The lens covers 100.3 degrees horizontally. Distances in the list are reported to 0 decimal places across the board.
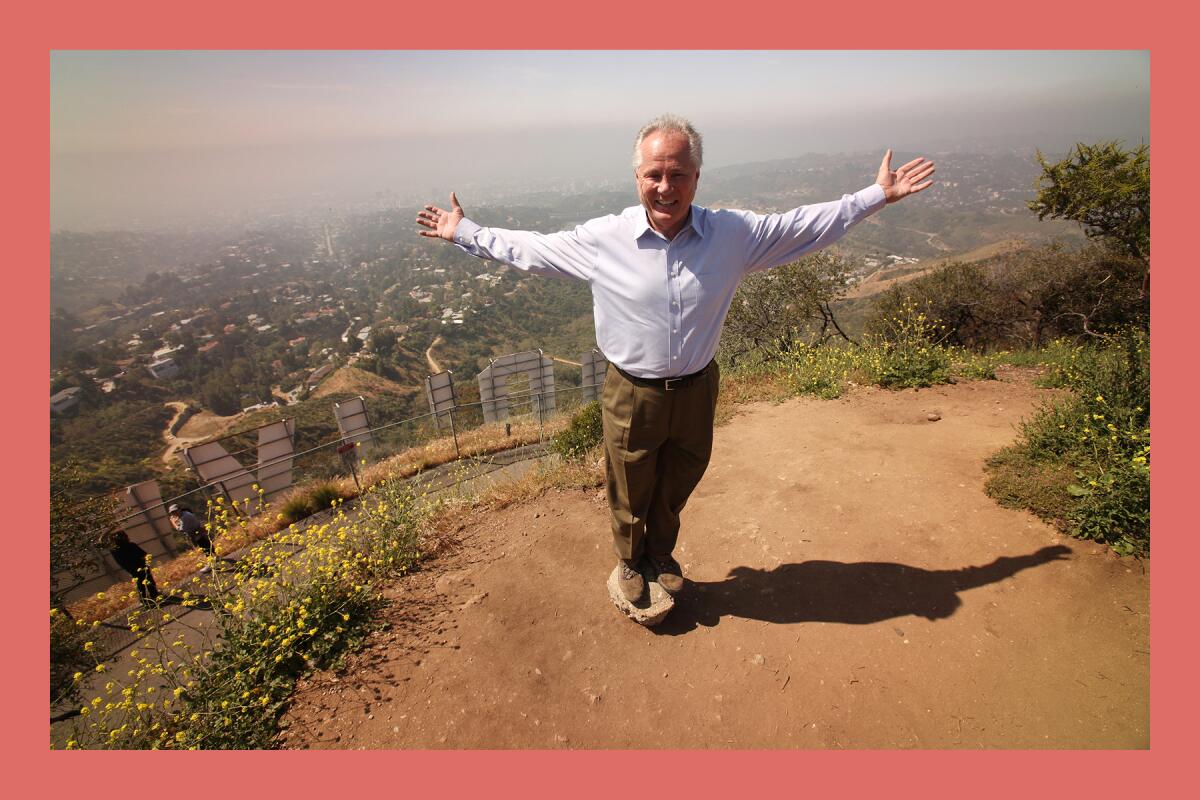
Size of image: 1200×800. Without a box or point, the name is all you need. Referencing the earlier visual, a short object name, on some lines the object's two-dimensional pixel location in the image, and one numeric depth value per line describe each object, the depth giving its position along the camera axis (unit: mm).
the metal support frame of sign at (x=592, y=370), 17406
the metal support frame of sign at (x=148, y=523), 10250
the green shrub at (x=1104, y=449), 3264
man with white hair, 2322
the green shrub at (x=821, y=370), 6637
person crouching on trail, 8250
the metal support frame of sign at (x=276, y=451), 11156
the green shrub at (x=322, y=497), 9570
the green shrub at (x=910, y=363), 6555
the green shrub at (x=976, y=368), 6645
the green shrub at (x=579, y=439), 5910
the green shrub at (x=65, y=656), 4377
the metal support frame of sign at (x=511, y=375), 15602
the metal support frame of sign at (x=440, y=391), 13891
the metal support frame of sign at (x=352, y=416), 12500
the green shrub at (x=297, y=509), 9359
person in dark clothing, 7168
